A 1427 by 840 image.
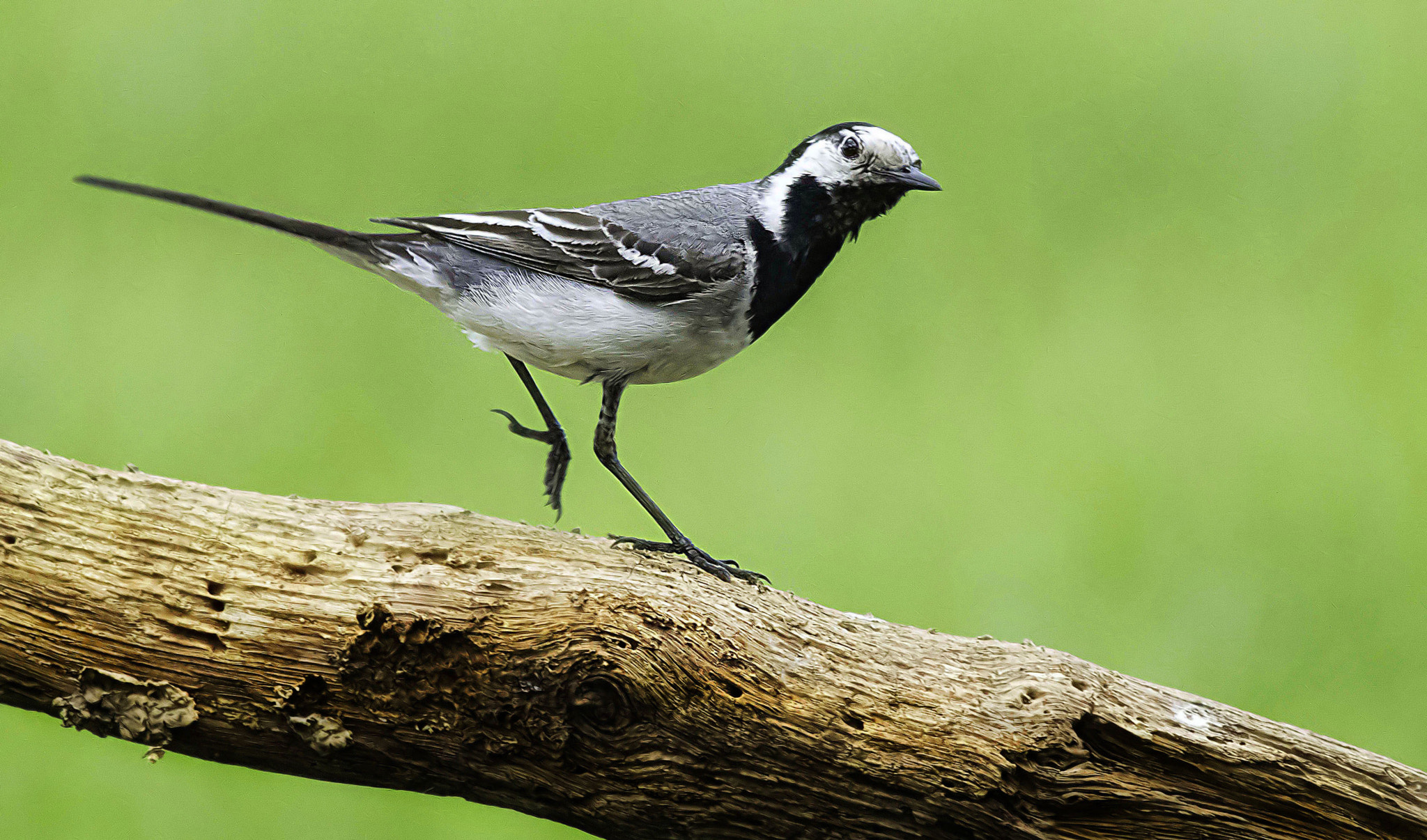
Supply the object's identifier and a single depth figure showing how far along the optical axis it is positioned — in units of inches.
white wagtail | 241.6
